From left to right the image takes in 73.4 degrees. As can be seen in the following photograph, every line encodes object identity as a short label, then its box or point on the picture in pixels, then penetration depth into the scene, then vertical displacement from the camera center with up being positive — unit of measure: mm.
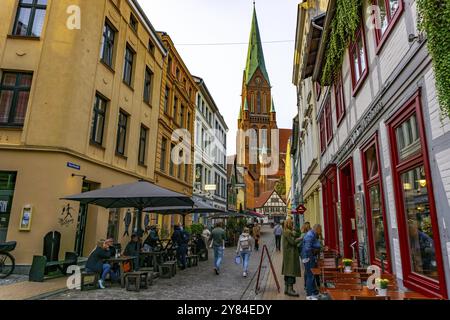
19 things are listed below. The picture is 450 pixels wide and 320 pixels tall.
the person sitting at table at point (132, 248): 9683 -703
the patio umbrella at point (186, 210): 13411 +812
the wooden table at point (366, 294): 4310 -933
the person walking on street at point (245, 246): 10688 -645
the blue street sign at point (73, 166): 10643 +2083
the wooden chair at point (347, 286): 5047 -934
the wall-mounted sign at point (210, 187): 26298 +3436
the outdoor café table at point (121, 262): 8362 -1017
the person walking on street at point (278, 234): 21266 -412
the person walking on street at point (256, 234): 21781 -454
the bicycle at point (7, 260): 8875 -1062
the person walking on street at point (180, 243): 12164 -641
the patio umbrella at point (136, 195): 8453 +869
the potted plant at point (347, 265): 6301 -726
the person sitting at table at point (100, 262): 8195 -979
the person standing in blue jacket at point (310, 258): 7102 -681
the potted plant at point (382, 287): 4234 -776
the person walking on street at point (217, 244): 10992 -598
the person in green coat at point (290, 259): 7574 -752
